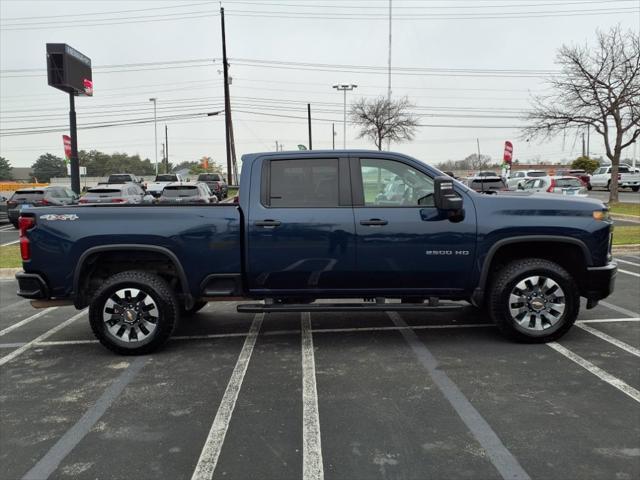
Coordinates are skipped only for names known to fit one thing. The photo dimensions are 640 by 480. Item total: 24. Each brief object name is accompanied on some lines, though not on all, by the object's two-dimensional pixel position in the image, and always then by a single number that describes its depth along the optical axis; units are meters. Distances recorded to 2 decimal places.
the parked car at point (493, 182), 20.53
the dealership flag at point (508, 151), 27.92
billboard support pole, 24.44
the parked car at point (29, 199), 18.22
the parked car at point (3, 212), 19.47
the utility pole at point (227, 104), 35.03
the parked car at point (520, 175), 35.84
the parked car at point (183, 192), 19.06
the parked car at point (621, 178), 35.97
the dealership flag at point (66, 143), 28.73
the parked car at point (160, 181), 32.61
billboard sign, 24.83
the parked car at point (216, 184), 33.10
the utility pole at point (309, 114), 54.48
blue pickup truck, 5.03
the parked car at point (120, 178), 33.76
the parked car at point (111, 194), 17.39
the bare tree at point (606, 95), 20.20
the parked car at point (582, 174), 39.75
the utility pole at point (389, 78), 33.16
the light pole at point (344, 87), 45.50
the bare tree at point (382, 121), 43.59
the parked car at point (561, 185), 19.95
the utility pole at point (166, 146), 85.53
